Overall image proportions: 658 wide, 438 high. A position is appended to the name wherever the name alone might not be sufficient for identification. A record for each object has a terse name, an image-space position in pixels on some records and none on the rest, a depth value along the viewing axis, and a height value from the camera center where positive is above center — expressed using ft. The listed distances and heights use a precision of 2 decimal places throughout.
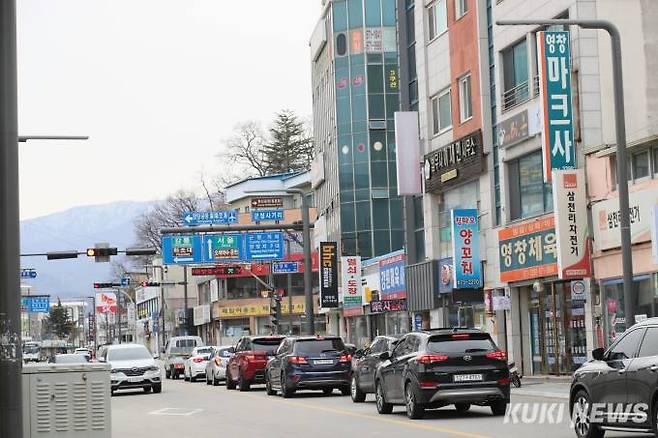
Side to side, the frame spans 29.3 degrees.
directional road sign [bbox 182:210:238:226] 192.30 +17.96
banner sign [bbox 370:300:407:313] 168.44 +3.00
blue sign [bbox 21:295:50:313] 350.64 +10.42
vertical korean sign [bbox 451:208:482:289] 133.59 +8.06
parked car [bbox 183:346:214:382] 175.32 -3.87
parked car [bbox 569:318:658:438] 47.62 -2.68
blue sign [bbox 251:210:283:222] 185.88 +17.39
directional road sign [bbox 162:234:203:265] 197.87 +13.61
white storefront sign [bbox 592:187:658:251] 96.48 +8.03
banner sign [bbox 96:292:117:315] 381.81 +10.34
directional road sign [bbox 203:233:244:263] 199.40 +13.52
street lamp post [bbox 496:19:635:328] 78.33 +10.89
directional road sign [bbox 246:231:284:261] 199.93 +13.49
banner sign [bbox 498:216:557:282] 113.91 +6.85
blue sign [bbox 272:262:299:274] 190.83 +9.80
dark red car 130.82 -2.65
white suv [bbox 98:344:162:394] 129.08 -3.21
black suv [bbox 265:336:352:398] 108.06 -2.99
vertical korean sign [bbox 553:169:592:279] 106.83 +8.27
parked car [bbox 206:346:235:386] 152.97 -3.73
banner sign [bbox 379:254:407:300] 167.63 +6.94
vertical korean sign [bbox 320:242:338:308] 191.62 +7.73
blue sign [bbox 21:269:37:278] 248.65 +13.62
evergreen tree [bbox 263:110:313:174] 366.63 +54.20
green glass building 220.02 +36.75
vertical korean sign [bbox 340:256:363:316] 191.21 +7.34
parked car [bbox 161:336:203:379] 198.75 -2.90
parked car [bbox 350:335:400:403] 90.02 -2.78
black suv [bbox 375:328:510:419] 72.74 -2.71
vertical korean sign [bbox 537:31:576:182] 105.19 +18.84
